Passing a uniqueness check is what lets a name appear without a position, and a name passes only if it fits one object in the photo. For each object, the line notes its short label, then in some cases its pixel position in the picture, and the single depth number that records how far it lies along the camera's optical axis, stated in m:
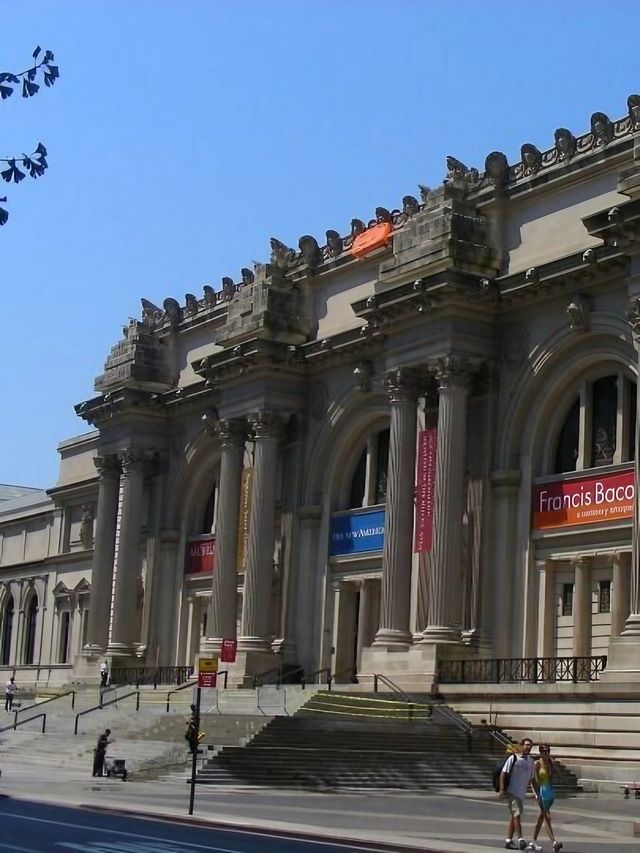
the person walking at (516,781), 24.20
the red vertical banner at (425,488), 46.84
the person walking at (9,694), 59.53
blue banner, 51.91
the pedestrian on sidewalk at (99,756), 38.28
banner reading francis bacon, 42.03
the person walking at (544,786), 24.36
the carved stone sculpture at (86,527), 74.38
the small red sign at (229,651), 52.88
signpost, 29.62
